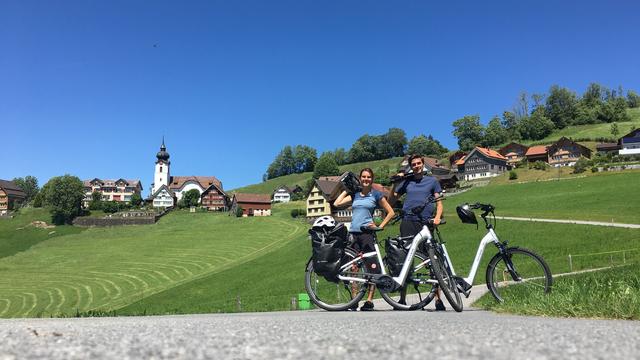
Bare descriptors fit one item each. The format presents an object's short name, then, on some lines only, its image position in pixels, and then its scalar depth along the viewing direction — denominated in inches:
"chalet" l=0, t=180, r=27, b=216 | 6043.3
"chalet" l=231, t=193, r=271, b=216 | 4291.3
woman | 300.6
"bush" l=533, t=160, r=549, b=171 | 3531.7
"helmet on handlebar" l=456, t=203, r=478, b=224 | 288.0
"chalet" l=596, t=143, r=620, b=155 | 4170.8
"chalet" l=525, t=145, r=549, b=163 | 4594.0
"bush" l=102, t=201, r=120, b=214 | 4478.3
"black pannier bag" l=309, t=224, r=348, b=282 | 287.3
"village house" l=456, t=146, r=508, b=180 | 4626.0
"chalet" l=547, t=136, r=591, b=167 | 4215.8
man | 305.1
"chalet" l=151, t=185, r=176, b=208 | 5565.9
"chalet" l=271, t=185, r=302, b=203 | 5949.8
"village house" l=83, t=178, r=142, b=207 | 6382.9
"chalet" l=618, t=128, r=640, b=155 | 3901.3
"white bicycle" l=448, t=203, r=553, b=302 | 265.7
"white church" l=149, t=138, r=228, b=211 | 5007.4
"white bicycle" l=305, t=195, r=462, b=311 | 276.2
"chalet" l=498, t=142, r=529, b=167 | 4862.2
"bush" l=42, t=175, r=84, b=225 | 4001.0
